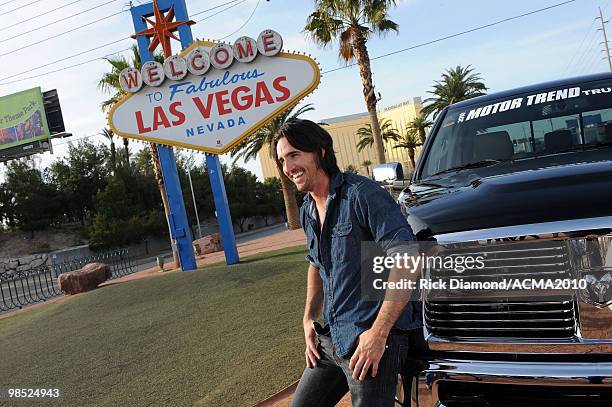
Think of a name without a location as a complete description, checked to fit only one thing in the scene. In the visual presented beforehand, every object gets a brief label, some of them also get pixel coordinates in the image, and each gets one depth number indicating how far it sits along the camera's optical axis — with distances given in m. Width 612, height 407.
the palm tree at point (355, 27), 23.00
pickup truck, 2.00
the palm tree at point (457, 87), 47.12
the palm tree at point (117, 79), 21.56
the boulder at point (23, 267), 36.87
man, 2.04
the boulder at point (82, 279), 16.98
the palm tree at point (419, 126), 57.00
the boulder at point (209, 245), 27.92
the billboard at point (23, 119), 35.47
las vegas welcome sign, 14.51
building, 111.17
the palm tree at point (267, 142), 29.02
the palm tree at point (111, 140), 51.44
